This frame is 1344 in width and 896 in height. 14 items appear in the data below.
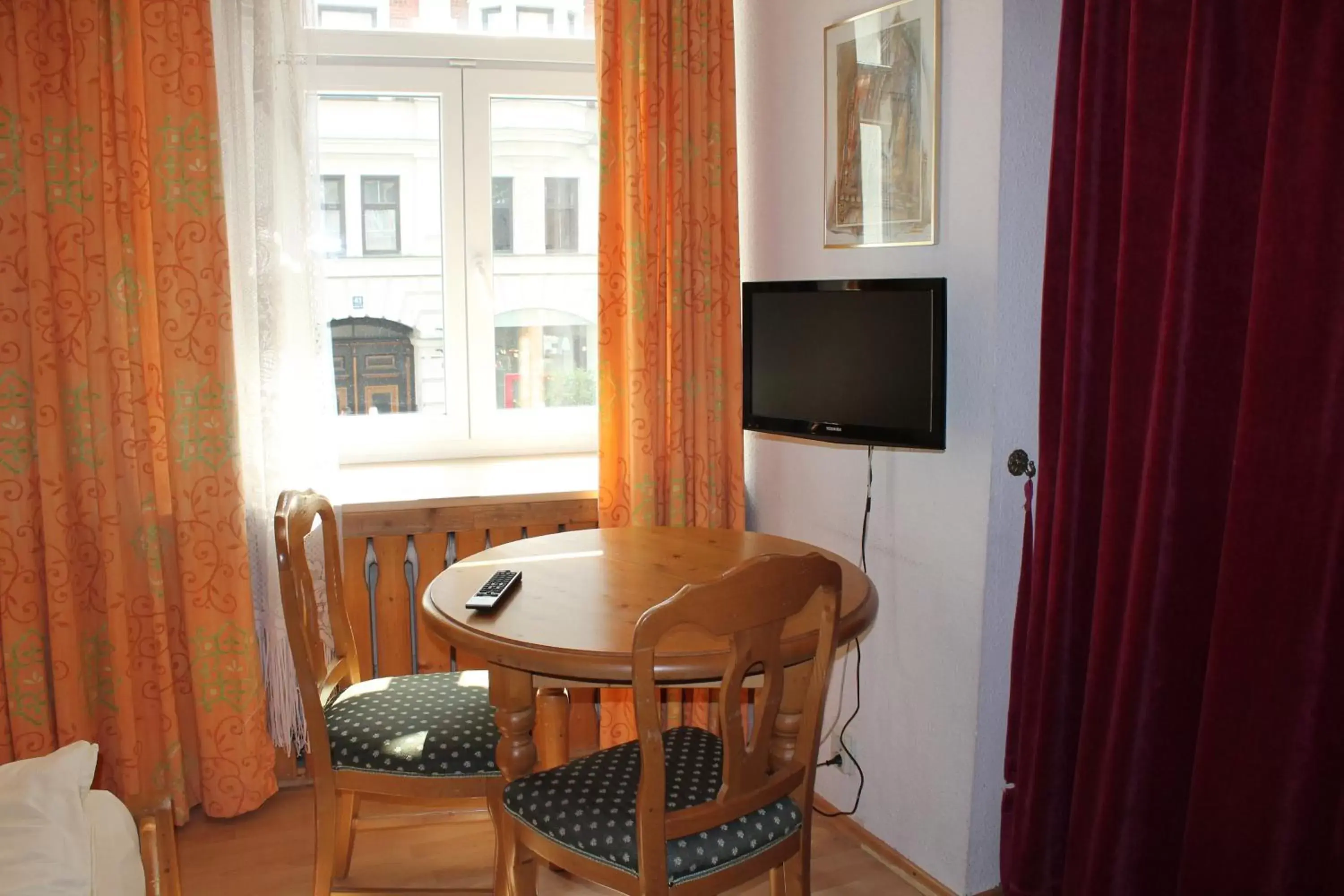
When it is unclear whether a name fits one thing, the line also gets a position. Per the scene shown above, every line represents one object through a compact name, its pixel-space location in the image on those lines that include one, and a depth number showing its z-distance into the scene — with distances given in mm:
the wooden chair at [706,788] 1766
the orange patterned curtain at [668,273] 3174
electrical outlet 2994
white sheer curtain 2953
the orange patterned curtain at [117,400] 2793
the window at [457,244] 3490
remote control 2166
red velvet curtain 1729
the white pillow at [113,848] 1515
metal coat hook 2408
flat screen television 2459
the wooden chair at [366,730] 2293
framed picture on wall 2547
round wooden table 1930
